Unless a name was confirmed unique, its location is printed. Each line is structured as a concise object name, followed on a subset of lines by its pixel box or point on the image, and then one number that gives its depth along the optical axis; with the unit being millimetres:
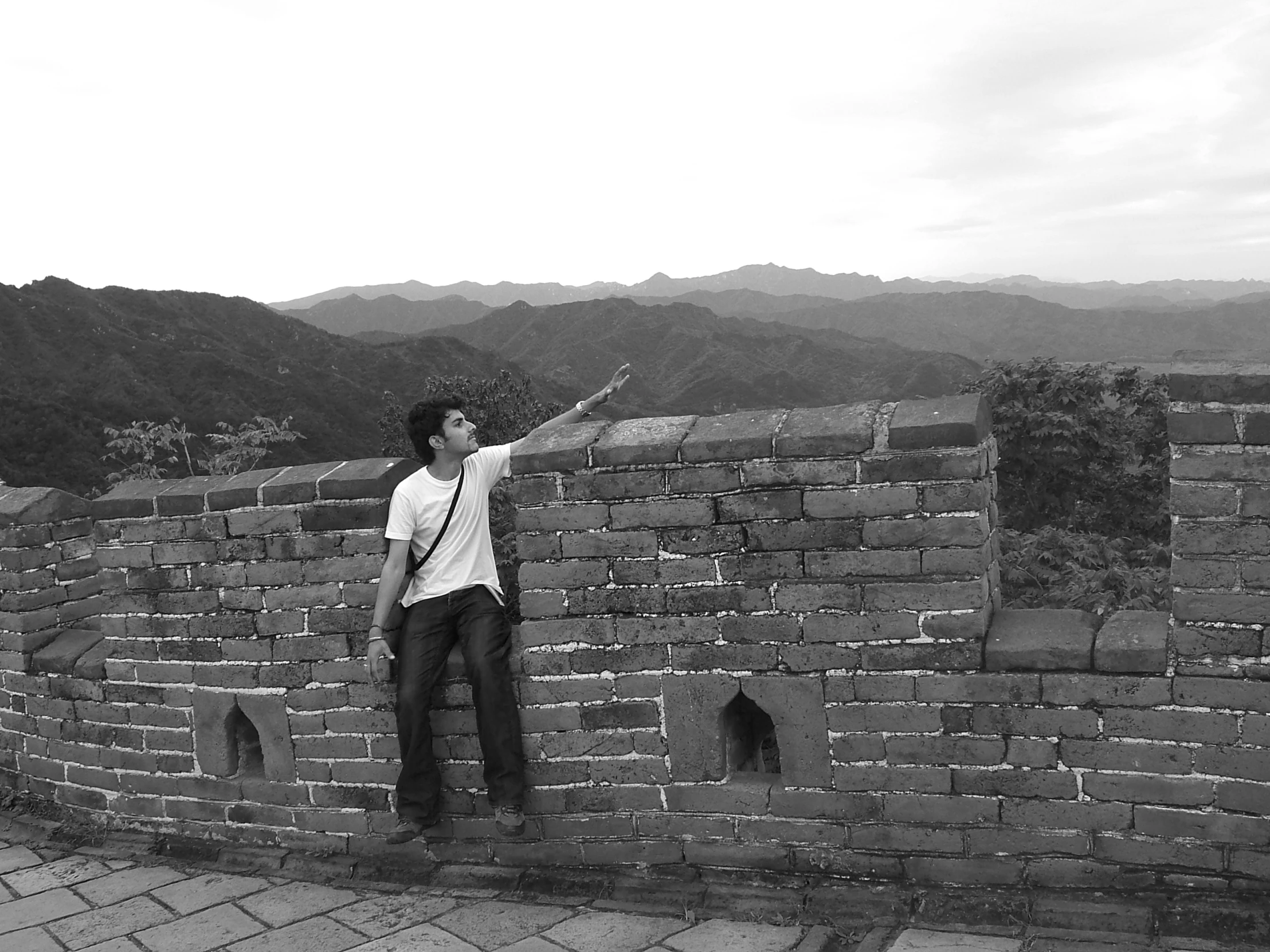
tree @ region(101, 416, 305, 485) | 19031
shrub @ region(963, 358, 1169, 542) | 17984
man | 3252
